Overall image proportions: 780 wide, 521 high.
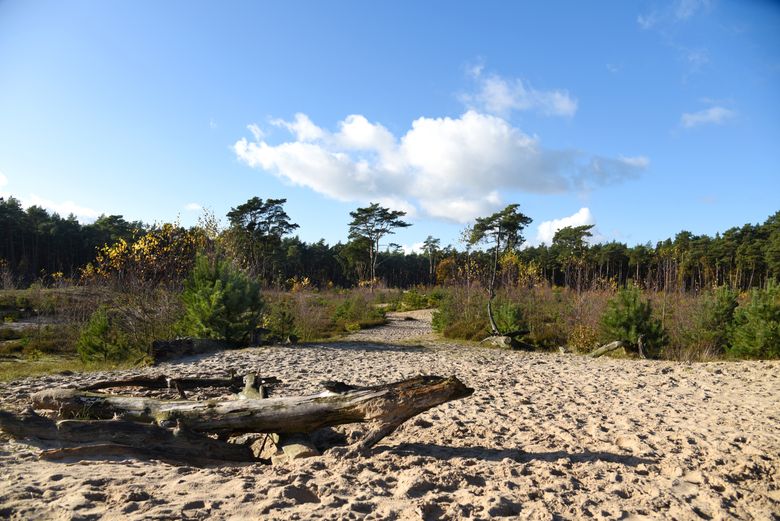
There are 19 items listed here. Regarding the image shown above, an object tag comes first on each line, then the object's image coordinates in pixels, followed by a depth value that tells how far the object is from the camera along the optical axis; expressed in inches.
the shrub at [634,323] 472.1
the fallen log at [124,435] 167.5
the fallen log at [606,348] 458.6
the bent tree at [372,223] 1736.0
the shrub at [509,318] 596.1
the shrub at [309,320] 644.7
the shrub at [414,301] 1170.6
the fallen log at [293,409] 172.1
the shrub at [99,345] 438.0
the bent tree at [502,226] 800.9
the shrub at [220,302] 467.5
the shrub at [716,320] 478.9
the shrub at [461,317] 639.8
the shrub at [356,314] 850.3
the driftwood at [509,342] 543.8
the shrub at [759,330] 421.4
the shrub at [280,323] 569.6
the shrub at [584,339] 514.3
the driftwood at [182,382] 237.5
